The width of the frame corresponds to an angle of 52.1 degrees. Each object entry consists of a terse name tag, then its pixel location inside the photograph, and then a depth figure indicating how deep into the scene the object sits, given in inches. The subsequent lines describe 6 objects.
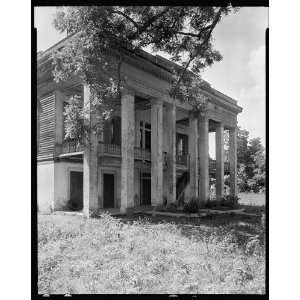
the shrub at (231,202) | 786.2
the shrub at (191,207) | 620.1
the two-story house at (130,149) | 597.9
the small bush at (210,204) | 770.8
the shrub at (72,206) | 608.3
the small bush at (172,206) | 653.3
